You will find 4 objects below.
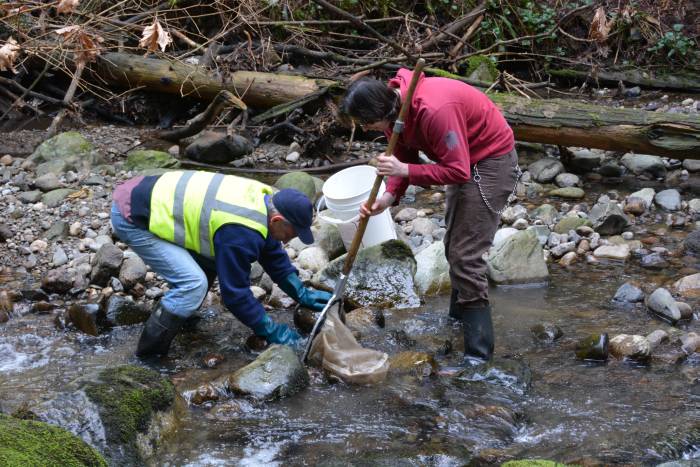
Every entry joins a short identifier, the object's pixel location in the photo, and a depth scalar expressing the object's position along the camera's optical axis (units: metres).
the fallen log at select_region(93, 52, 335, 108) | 8.52
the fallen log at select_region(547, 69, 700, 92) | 10.02
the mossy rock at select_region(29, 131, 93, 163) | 7.91
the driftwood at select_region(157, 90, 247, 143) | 7.96
